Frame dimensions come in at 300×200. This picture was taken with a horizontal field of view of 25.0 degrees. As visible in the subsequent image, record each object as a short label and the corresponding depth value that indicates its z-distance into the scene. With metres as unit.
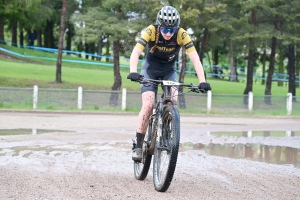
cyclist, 8.30
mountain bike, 7.61
